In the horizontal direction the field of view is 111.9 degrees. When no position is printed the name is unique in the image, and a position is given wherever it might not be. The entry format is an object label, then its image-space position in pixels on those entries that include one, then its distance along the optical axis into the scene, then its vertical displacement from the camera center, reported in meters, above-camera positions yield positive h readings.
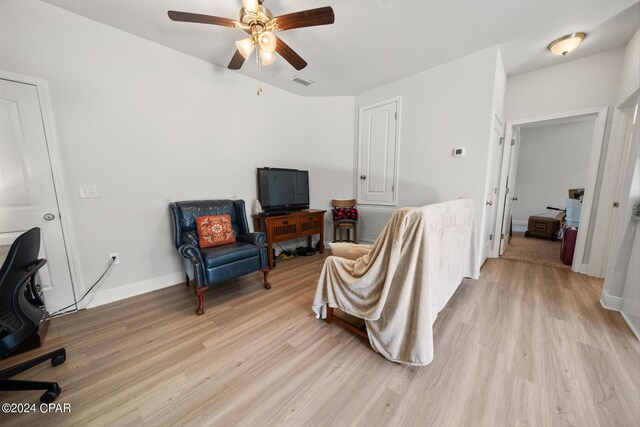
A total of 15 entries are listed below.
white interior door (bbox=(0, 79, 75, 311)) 1.69 +0.02
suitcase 2.96 -0.87
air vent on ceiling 3.09 +1.49
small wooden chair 3.59 -0.67
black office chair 1.05 -0.64
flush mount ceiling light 2.18 +1.42
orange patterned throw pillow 2.33 -0.51
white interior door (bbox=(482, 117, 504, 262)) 2.68 -0.10
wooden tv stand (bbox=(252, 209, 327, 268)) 2.97 -0.62
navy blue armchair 1.96 -0.65
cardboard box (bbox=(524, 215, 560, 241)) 4.34 -0.94
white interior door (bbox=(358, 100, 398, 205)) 3.31 +0.46
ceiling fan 1.52 +1.19
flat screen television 3.18 -0.10
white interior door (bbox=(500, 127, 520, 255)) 3.26 -0.03
